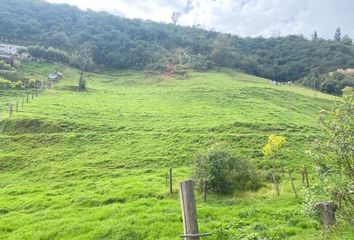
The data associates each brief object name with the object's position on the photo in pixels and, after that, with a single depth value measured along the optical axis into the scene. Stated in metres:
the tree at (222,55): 130.12
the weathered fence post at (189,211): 8.88
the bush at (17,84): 79.26
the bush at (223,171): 28.59
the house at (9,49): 117.09
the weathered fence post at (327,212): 11.98
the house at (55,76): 94.96
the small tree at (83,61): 116.62
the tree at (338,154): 11.34
